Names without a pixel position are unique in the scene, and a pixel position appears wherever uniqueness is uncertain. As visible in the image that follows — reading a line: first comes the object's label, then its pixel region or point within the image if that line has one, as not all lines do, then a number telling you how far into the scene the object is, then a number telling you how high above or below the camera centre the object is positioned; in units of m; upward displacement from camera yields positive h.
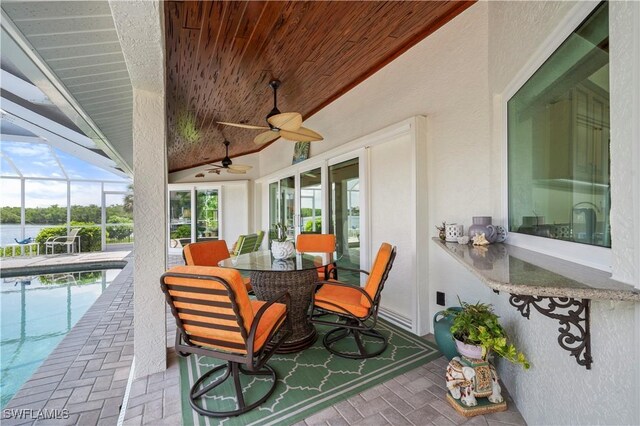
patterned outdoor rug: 1.74 -1.32
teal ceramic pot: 2.15 -1.04
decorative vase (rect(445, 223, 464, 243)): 2.27 -0.18
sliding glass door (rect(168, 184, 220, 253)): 9.05 +0.00
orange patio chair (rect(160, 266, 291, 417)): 1.54 -0.68
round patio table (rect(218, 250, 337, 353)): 2.54 -0.73
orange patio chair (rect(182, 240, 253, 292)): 2.90 -0.48
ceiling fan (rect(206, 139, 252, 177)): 5.96 +1.06
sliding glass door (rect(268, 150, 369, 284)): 3.93 +0.15
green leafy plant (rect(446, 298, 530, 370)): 1.68 -0.83
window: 1.13 +0.37
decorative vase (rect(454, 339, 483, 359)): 1.80 -0.96
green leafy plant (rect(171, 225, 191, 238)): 9.27 -0.63
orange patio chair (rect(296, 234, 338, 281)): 3.71 -0.44
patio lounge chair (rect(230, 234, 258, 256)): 4.91 -0.60
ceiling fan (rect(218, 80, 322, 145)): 2.81 +0.99
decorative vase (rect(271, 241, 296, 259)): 2.97 -0.41
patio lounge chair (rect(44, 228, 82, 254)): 9.10 -0.96
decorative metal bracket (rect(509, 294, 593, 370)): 1.06 -0.47
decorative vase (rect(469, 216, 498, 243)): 2.02 -0.13
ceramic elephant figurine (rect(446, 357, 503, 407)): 1.75 -1.14
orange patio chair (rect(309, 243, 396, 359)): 2.21 -0.79
